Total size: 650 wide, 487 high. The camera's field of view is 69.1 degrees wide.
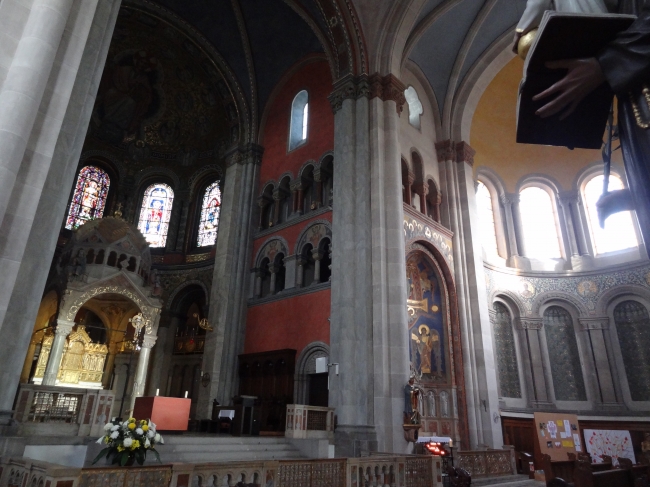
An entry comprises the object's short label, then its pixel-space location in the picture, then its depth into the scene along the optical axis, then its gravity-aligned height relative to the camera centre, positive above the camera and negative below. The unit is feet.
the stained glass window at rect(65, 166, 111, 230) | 67.41 +30.99
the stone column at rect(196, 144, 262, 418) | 52.60 +16.46
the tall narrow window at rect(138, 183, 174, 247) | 72.38 +30.40
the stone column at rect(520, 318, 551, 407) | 57.06 +8.36
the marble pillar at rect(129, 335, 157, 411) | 48.26 +5.69
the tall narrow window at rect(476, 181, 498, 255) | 64.85 +28.19
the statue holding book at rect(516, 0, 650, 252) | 8.73 +6.33
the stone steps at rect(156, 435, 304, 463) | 29.63 -1.54
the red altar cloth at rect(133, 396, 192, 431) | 37.22 +0.86
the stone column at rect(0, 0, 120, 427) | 20.92 +10.50
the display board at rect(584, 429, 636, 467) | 49.11 -0.85
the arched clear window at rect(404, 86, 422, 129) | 57.82 +37.48
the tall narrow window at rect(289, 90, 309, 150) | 59.77 +36.97
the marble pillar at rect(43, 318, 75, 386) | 44.55 +6.19
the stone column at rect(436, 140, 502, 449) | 48.19 +14.05
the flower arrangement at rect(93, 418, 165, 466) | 20.76 -0.77
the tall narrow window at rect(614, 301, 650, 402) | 53.26 +10.10
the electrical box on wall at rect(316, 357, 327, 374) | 43.93 +5.42
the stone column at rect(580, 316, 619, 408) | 54.24 +8.66
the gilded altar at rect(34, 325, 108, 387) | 52.54 +6.65
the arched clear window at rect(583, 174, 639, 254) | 60.03 +25.36
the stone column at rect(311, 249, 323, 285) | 48.62 +16.01
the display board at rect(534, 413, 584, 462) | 43.62 -0.05
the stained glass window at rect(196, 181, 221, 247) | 70.49 +29.58
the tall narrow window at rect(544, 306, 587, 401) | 56.95 +9.15
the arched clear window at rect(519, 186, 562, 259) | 65.36 +27.65
